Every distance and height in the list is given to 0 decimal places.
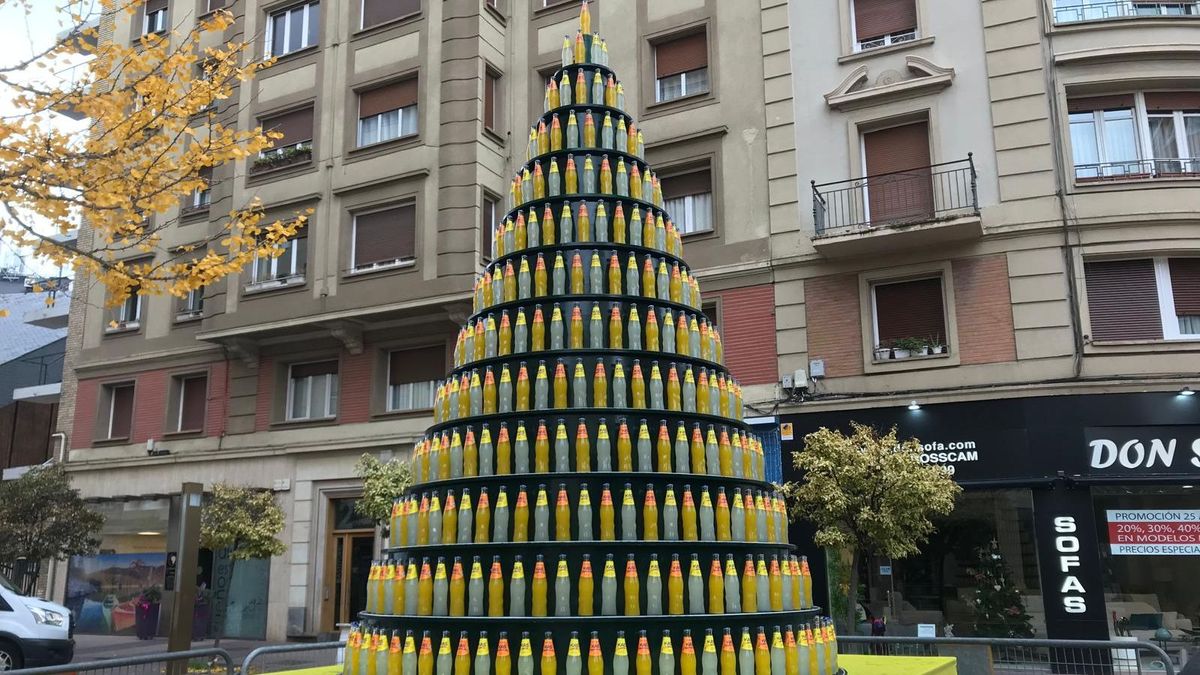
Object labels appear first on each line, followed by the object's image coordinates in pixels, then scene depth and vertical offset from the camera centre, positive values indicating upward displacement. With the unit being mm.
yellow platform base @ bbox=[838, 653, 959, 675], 7449 -995
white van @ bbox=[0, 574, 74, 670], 14179 -1215
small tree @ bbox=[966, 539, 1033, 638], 15086 -912
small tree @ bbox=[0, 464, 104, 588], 20641 +723
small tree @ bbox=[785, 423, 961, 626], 13805 +767
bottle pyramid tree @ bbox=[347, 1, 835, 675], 6031 +450
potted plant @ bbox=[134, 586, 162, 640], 22094 -1424
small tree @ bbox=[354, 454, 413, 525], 17312 +1177
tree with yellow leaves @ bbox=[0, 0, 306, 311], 9867 +4288
